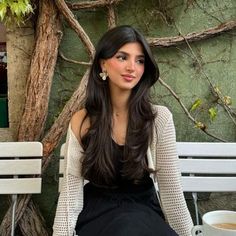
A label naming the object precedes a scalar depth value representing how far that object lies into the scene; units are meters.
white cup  0.75
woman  1.42
